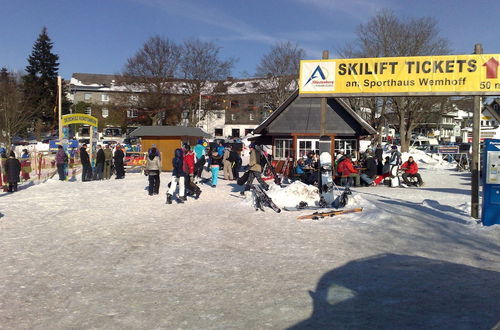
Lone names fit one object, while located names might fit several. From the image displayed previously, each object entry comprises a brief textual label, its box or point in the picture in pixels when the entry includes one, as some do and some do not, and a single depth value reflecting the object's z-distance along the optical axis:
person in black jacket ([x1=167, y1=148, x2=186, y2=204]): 12.99
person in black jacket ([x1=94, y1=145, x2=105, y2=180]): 19.53
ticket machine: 9.66
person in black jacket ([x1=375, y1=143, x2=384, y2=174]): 19.96
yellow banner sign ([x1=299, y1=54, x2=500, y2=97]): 10.95
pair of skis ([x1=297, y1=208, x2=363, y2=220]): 10.52
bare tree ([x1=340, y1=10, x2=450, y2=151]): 36.72
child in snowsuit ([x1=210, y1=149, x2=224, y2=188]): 16.73
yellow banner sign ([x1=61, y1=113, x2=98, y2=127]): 23.36
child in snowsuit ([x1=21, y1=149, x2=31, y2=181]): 19.95
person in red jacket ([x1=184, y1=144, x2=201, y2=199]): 13.74
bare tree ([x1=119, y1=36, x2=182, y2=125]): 54.91
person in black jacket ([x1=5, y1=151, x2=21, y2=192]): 15.72
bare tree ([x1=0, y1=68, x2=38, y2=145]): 45.09
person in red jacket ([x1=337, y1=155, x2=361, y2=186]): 17.03
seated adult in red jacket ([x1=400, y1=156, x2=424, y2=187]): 18.42
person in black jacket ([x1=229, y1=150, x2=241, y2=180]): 19.10
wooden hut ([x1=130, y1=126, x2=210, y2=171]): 24.03
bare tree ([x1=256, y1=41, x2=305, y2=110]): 51.31
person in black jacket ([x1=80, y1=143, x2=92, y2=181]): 18.47
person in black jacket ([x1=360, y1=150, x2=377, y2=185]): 18.41
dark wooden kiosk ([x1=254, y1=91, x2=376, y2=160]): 23.11
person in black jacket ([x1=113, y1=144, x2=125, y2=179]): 20.18
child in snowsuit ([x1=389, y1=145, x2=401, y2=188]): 17.83
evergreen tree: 61.50
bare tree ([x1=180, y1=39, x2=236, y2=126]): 56.75
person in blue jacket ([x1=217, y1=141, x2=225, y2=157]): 24.48
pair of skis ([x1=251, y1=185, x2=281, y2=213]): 11.70
